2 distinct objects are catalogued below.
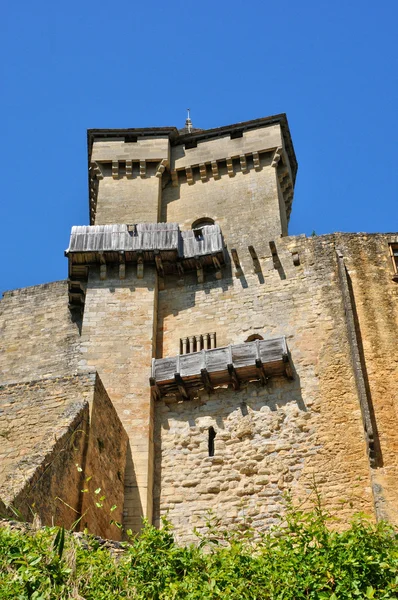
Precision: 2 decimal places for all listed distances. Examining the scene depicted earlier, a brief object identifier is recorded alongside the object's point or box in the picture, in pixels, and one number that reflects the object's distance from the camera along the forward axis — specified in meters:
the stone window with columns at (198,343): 18.69
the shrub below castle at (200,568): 9.38
